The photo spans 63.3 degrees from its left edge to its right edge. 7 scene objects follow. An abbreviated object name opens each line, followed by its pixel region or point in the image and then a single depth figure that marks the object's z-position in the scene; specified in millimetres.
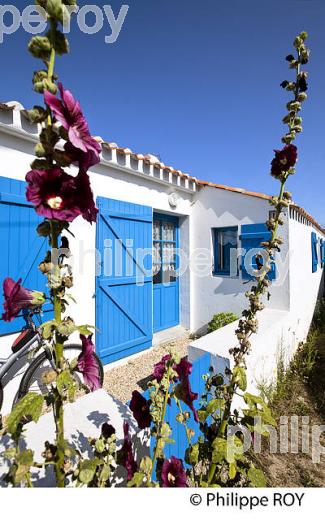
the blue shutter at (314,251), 7565
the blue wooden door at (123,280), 4312
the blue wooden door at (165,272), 5969
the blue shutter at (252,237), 5211
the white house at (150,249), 3299
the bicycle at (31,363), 2860
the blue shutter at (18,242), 3127
